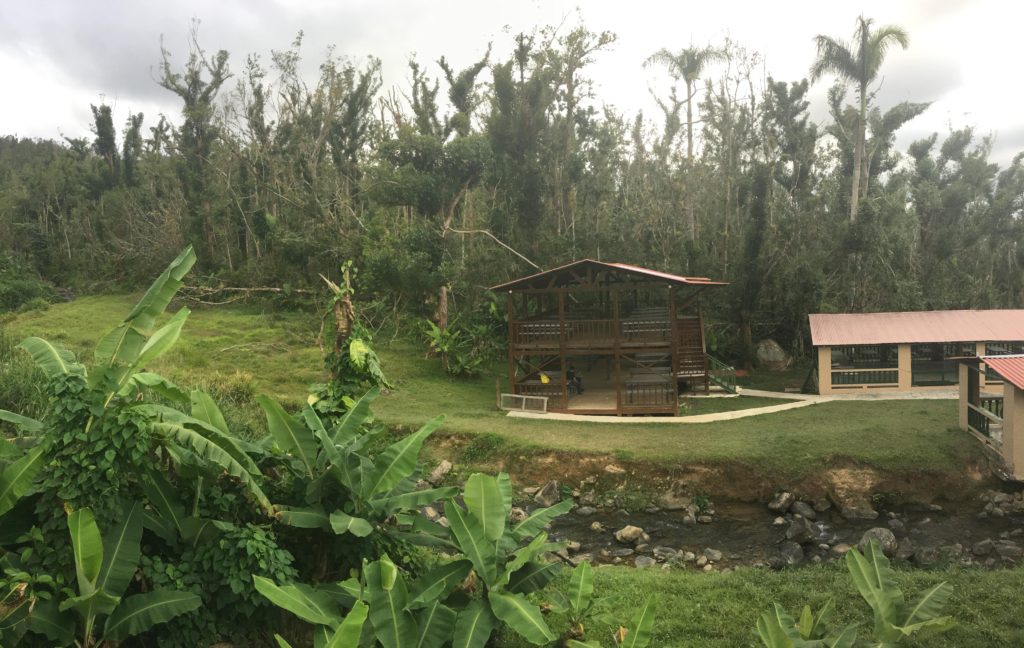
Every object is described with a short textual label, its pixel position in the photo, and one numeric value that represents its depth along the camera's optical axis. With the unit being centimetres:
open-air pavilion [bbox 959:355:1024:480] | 1297
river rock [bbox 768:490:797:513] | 1258
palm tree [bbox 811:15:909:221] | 2518
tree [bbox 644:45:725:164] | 3344
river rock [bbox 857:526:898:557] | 1047
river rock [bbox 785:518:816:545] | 1136
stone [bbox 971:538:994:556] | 1056
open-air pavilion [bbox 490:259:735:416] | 1875
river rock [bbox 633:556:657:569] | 1052
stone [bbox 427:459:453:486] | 1447
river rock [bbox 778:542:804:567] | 1032
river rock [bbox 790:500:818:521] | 1235
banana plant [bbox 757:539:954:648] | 491
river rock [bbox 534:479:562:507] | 1344
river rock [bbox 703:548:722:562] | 1067
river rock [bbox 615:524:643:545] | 1168
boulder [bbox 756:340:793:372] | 2656
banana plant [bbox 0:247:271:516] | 482
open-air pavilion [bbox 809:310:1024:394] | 2031
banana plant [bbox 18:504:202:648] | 445
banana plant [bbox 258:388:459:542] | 584
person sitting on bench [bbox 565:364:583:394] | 2111
